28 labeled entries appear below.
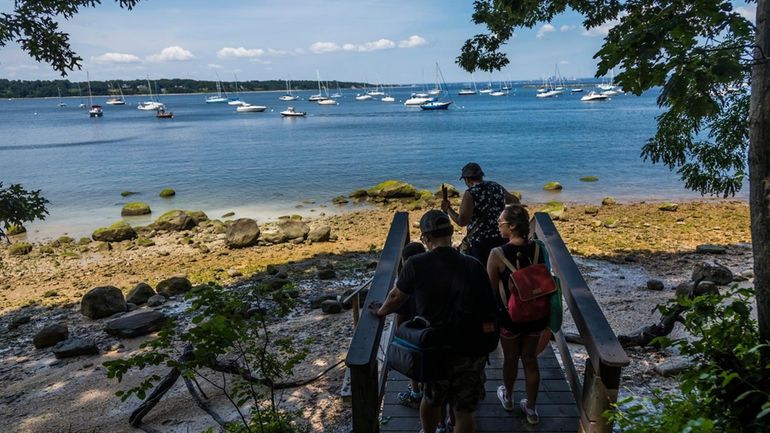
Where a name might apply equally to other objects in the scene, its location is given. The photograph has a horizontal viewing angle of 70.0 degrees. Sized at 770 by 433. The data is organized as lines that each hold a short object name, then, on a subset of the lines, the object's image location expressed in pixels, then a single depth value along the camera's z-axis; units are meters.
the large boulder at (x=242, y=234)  16.88
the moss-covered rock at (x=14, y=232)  21.28
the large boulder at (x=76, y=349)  8.92
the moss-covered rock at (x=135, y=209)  24.62
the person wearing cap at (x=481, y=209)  4.83
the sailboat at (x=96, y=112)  113.68
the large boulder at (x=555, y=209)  18.78
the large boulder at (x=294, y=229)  17.38
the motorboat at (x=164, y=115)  103.66
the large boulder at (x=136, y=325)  9.59
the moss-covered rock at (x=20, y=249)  18.12
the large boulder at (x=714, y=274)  9.66
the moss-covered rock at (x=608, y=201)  22.09
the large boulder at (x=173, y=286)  12.16
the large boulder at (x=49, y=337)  9.66
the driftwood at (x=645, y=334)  6.41
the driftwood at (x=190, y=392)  5.87
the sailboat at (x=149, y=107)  137.85
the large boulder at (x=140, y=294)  11.85
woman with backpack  3.78
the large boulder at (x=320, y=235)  16.98
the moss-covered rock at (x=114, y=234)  19.34
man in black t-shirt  3.22
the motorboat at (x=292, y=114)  97.51
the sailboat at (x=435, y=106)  105.56
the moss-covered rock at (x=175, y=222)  20.70
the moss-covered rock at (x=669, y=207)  19.70
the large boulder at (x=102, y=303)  11.14
